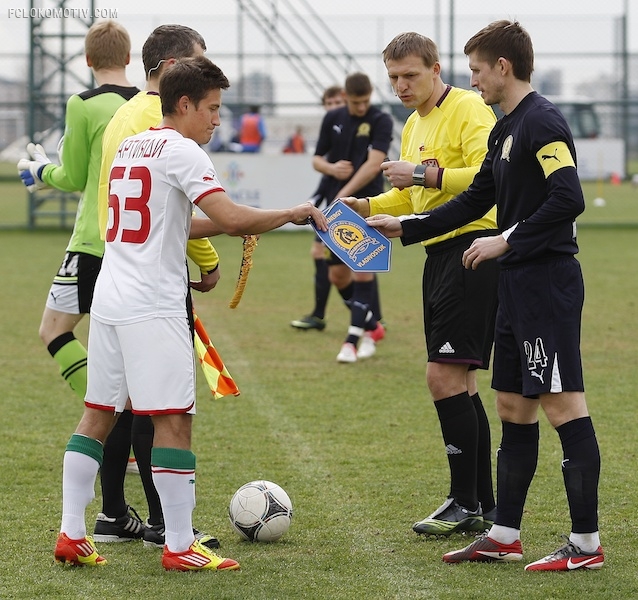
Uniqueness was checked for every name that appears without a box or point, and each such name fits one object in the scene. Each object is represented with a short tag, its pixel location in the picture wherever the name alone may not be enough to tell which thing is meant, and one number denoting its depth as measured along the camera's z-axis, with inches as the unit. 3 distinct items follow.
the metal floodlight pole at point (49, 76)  1409.9
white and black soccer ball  350.6
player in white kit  310.0
